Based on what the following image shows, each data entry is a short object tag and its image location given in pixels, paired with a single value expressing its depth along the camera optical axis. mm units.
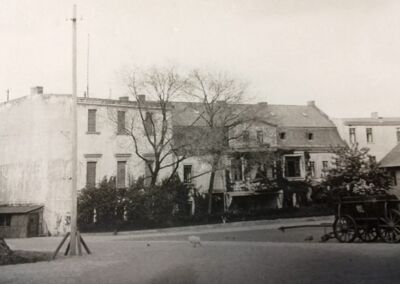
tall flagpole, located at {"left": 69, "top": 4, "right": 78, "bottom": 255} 17109
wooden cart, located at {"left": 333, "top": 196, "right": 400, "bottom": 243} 17266
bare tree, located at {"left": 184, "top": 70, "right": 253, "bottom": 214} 37781
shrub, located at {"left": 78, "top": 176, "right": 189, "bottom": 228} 34219
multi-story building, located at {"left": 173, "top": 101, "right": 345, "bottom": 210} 41031
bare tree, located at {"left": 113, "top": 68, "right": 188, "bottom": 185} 36625
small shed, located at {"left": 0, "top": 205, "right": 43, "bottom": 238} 33344
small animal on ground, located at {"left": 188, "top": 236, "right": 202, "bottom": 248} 18453
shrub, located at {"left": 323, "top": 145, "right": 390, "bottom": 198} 33250
